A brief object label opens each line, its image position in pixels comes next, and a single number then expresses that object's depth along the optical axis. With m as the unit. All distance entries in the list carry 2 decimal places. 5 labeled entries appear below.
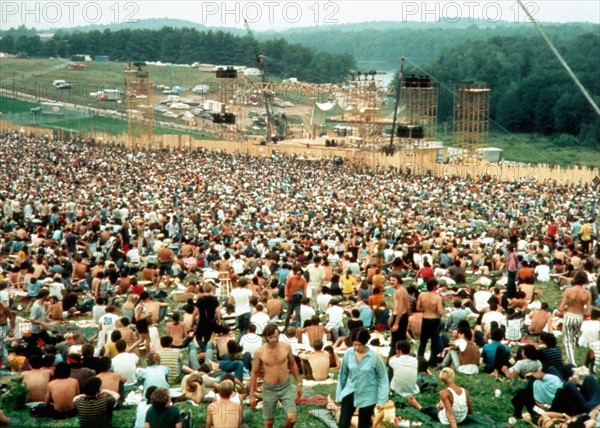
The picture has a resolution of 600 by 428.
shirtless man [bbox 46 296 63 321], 14.55
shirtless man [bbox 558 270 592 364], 10.74
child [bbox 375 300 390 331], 13.23
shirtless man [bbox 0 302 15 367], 11.39
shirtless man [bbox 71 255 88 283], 17.45
